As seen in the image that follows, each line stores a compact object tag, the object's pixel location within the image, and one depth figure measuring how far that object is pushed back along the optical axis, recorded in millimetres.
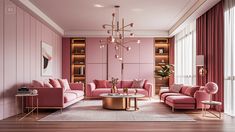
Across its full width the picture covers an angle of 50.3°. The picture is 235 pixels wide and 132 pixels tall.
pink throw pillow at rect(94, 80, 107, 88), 10828
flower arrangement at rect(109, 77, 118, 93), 8703
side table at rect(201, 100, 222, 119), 5878
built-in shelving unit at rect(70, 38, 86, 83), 12148
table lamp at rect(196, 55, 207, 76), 7508
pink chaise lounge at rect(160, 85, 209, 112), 6699
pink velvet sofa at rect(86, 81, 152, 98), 9906
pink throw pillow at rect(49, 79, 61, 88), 7971
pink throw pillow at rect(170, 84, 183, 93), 8666
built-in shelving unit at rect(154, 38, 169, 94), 12195
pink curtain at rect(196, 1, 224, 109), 6781
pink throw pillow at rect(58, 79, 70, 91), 8734
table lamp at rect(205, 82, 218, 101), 6121
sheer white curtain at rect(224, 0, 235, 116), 6332
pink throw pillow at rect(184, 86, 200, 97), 7156
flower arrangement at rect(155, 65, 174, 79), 11414
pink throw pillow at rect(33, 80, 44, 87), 6883
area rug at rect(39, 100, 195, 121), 5762
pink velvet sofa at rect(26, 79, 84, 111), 6613
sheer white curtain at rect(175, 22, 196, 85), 9258
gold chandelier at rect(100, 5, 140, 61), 10341
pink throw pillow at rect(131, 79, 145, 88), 10615
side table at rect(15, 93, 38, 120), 6415
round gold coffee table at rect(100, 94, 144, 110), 7316
